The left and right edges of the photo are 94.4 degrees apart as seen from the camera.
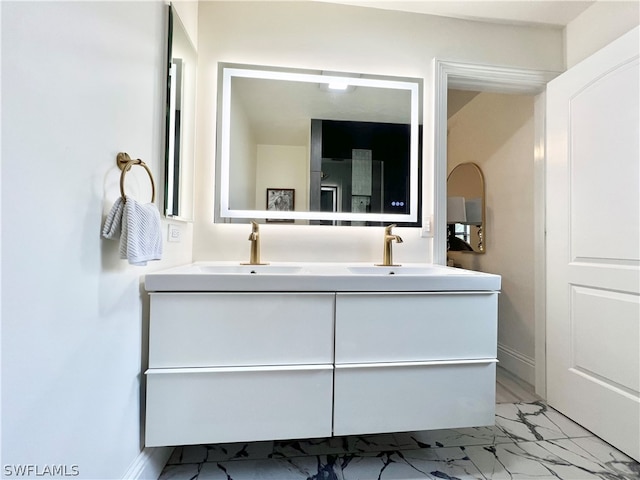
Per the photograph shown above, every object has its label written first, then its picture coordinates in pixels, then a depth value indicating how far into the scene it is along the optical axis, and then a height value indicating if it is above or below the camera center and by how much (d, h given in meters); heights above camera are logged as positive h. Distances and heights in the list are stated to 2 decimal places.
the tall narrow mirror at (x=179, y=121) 1.22 +0.55
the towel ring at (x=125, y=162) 0.89 +0.25
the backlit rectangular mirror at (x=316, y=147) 1.59 +0.54
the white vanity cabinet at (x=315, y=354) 1.03 -0.40
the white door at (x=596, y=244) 1.32 +0.02
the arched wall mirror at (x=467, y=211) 2.42 +0.29
